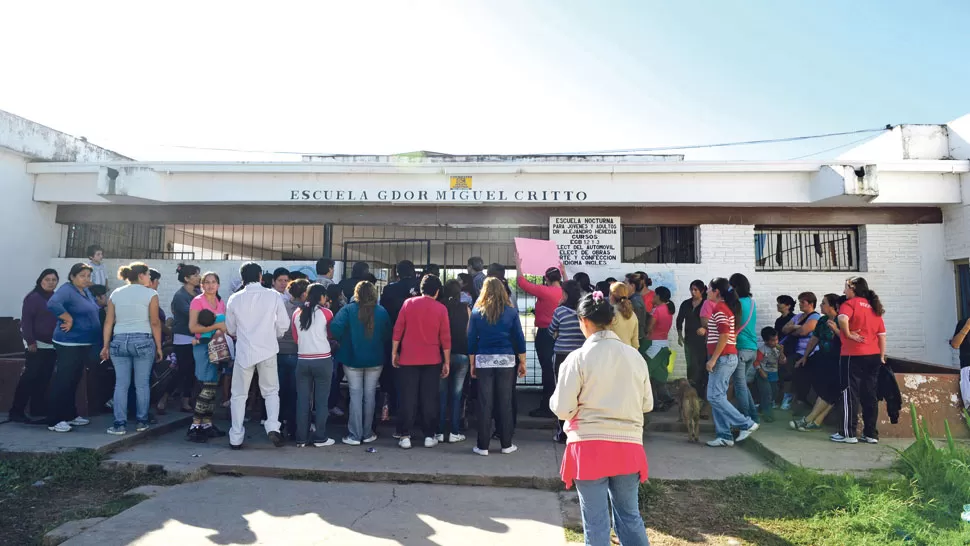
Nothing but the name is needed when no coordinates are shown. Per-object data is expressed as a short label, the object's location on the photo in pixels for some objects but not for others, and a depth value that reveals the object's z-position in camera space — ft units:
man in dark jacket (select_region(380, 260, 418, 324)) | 21.35
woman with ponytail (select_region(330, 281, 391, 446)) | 18.98
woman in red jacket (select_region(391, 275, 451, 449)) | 18.70
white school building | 28.40
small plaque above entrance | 29.37
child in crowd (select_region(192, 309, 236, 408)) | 19.19
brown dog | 20.42
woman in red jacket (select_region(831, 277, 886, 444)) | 19.36
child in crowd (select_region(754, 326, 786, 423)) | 23.48
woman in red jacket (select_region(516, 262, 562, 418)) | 22.15
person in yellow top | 17.35
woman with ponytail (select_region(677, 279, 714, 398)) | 23.31
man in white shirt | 18.38
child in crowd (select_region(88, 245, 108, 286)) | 28.60
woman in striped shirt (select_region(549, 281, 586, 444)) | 18.98
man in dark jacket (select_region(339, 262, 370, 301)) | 22.17
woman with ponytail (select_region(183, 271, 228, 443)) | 19.17
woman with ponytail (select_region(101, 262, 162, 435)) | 19.11
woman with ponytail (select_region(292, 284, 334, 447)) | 18.60
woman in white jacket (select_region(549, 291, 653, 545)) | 9.47
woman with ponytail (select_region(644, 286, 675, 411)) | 24.07
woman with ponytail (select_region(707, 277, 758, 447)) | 19.16
